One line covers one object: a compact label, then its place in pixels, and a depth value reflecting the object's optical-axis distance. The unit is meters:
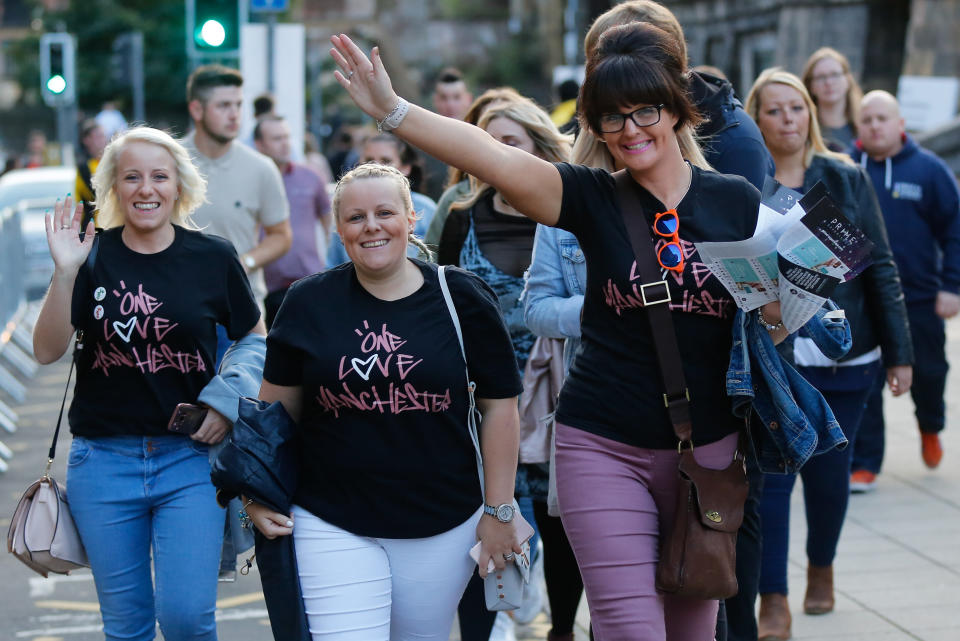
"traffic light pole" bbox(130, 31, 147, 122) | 21.00
